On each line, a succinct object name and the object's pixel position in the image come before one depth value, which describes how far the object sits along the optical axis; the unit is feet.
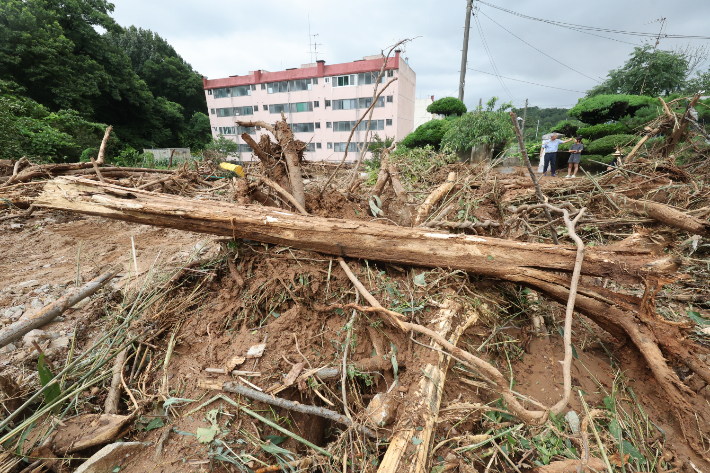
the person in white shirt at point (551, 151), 25.53
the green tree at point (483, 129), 29.22
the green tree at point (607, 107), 31.71
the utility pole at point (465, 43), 39.19
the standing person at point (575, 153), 24.95
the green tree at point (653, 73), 38.72
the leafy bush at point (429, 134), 41.42
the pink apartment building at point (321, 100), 81.56
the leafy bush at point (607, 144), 28.01
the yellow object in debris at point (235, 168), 8.23
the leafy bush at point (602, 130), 31.31
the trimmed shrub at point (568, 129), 38.11
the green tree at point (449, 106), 46.16
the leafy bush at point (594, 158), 28.39
